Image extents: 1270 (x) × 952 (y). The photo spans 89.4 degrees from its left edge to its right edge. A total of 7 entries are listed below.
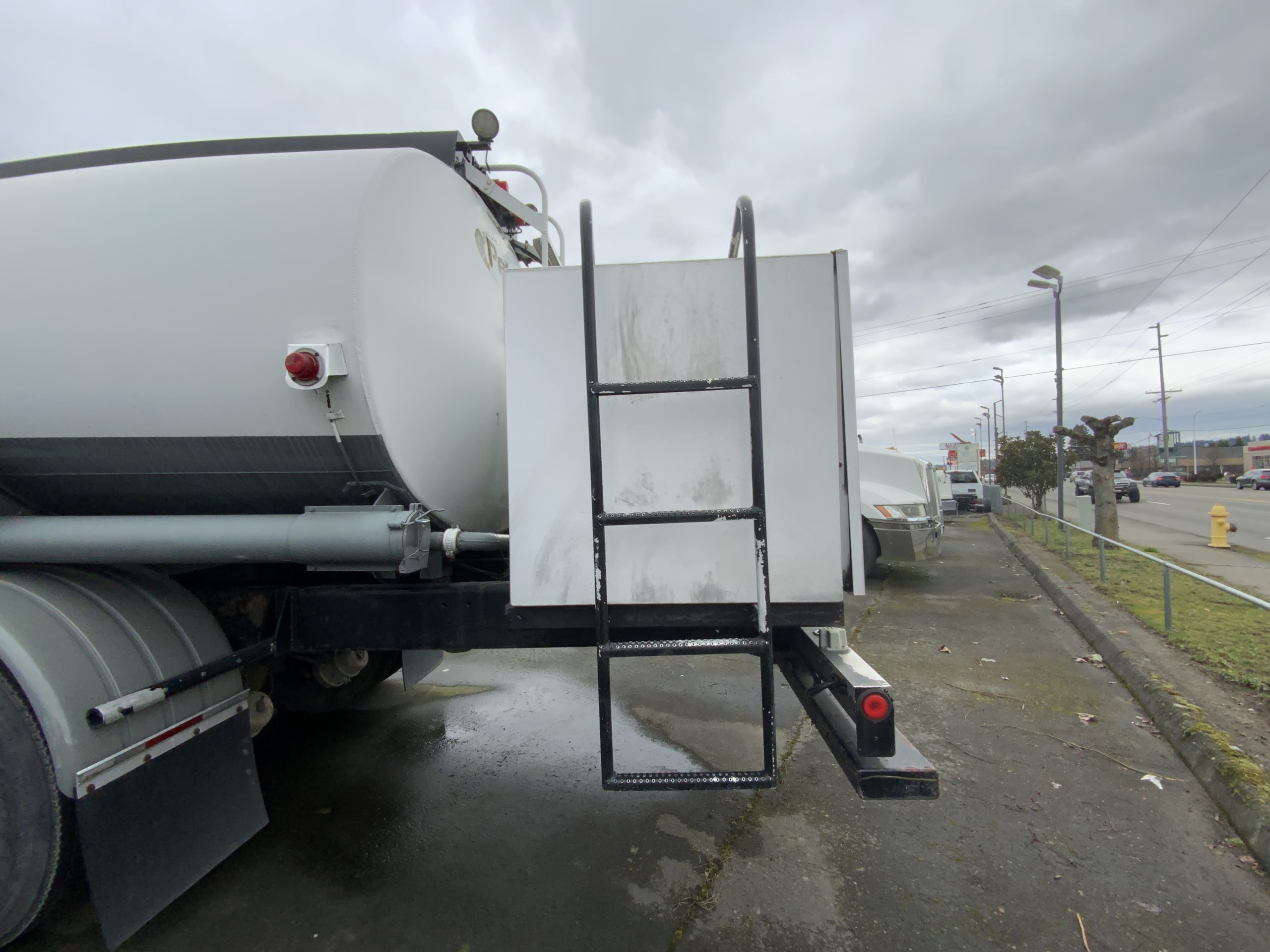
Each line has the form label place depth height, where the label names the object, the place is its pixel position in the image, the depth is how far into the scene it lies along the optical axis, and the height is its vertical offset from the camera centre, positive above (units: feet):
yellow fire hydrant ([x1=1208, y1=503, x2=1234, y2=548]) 40.19 -4.26
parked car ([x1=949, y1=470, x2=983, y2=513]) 80.94 -2.91
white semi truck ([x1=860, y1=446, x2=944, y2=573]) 27.48 -1.70
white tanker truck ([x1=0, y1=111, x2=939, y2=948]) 7.09 +0.16
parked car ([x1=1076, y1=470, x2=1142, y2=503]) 96.27 -4.02
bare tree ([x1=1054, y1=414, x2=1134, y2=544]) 37.68 +0.37
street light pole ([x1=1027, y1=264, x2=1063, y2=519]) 49.16 +12.46
